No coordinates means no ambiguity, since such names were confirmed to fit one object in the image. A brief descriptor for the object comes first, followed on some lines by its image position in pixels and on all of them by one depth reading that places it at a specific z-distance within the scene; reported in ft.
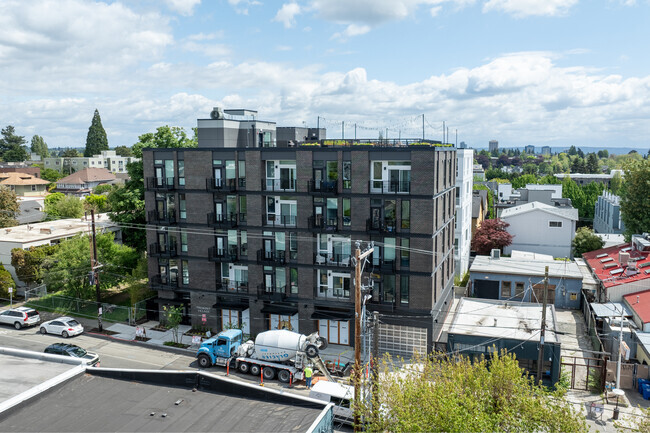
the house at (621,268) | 130.82
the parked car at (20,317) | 139.03
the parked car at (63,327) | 132.87
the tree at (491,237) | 197.77
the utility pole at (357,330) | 74.95
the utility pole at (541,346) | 89.55
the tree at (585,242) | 194.70
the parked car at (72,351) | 109.91
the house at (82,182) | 380.76
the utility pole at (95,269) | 136.77
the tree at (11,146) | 569.23
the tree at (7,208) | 222.69
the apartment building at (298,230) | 118.42
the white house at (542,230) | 201.87
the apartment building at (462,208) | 172.24
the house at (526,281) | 153.89
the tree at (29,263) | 160.86
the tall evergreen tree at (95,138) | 534.69
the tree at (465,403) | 54.03
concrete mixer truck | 104.37
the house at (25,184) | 346.54
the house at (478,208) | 222.48
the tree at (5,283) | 157.69
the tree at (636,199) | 185.88
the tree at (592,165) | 636.89
